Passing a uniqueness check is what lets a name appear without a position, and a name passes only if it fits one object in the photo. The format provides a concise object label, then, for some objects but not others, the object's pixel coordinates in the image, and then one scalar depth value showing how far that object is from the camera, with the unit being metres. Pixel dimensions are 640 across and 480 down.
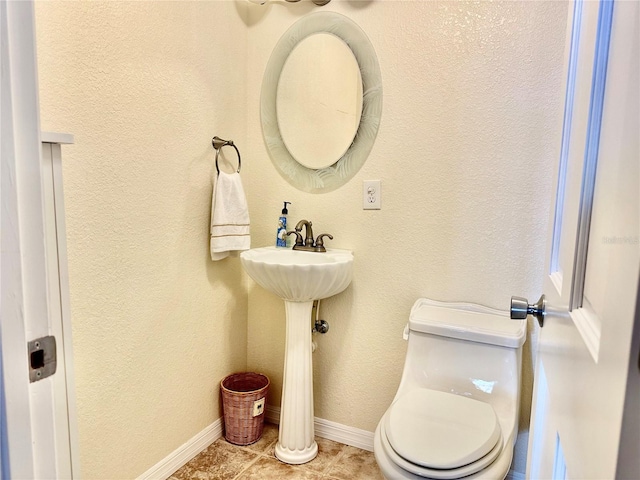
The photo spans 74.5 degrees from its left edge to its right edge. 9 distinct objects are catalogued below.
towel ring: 1.84
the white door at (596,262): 0.31
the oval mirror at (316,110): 1.83
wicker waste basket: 1.91
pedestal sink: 1.77
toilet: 1.18
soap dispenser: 1.98
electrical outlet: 1.83
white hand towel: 1.80
